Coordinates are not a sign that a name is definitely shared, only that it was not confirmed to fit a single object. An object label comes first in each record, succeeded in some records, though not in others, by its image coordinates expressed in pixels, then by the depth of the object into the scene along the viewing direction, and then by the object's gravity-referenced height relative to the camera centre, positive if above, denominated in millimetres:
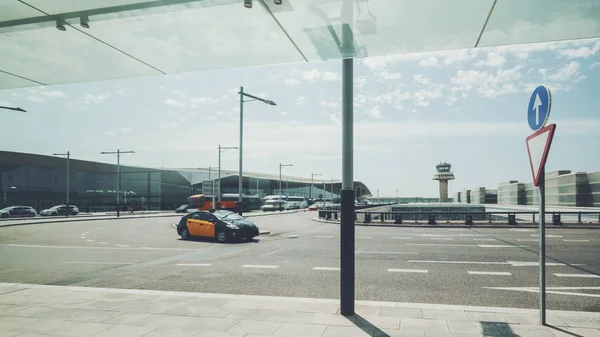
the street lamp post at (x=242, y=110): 24031 +4695
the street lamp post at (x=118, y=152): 50850 +4217
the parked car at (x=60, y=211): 55812 -3302
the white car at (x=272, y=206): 72888 -3359
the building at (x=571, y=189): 48781 -160
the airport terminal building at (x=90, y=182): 67375 +854
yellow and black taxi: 19562 -1926
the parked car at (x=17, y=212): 51906 -3295
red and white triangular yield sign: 5516 +563
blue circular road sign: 5727 +1156
